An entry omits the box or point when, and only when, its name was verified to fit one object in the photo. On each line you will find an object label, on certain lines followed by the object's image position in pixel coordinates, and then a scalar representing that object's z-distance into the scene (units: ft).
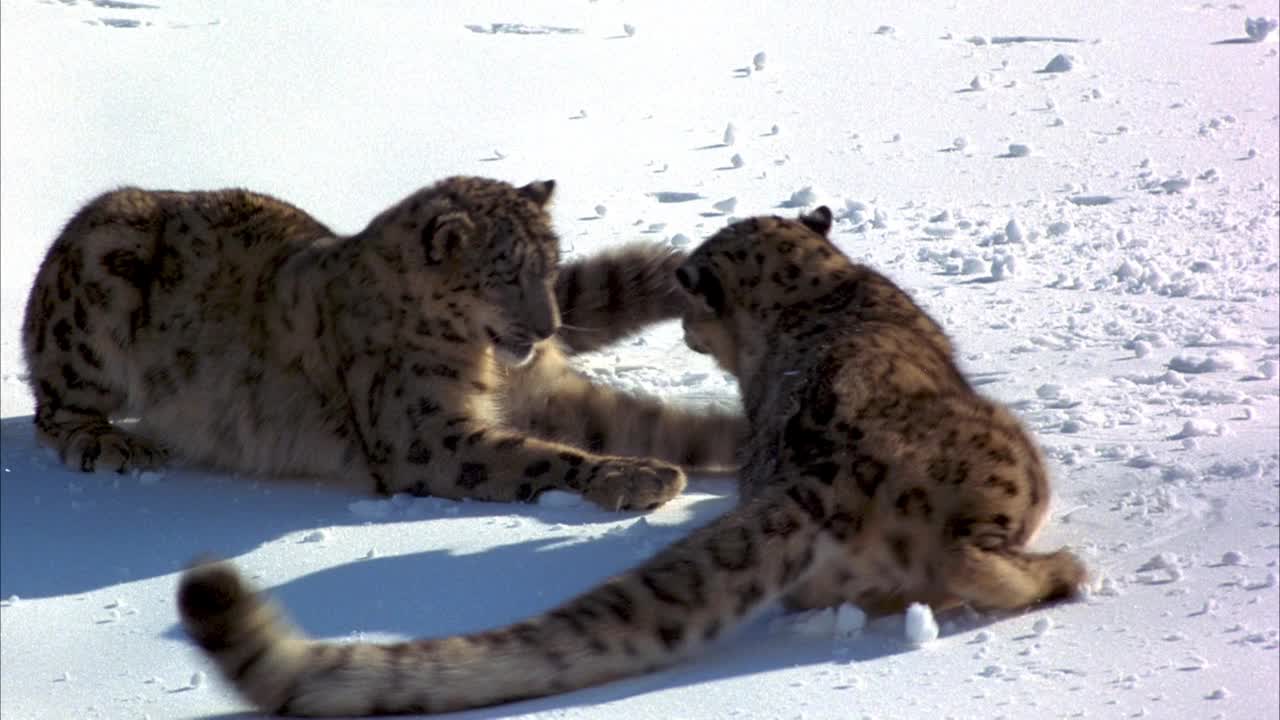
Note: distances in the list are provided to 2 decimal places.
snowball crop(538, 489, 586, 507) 52.90
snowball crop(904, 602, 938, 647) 41.14
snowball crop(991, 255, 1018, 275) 67.92
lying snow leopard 55.77
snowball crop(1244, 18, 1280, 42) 91.35
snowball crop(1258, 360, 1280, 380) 57.52
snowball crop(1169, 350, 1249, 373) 58.29
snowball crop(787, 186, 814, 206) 74.02
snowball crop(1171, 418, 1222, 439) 53.21
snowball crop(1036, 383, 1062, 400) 57.26
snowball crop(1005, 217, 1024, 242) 70.74
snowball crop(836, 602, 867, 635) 42.14
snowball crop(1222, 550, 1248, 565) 44.88
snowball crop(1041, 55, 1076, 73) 89.20
